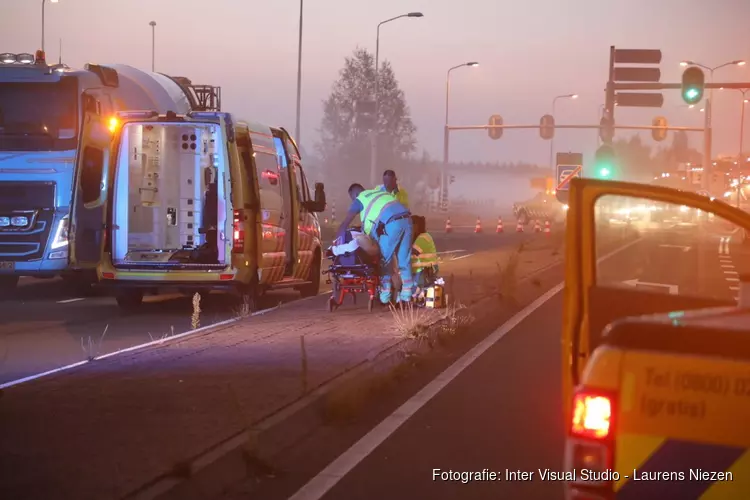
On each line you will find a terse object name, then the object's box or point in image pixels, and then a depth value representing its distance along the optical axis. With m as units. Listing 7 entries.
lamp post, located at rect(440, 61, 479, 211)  65.94
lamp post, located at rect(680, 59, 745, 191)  53.85
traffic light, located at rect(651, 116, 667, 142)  48.34
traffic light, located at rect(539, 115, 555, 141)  54.95
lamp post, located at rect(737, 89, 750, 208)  89.85
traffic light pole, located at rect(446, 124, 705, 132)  48.16
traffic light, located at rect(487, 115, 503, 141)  56.22
